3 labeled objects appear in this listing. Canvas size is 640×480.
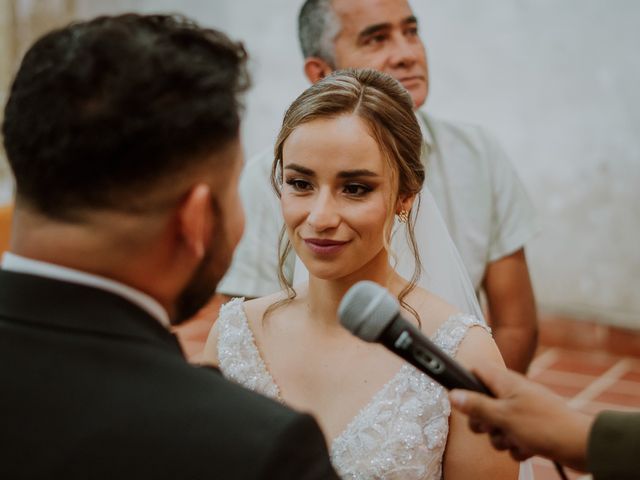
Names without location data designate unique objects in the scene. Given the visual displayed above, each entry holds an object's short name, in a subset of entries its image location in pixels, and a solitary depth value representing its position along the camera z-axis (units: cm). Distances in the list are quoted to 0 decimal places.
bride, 209
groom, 117
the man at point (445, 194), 308
